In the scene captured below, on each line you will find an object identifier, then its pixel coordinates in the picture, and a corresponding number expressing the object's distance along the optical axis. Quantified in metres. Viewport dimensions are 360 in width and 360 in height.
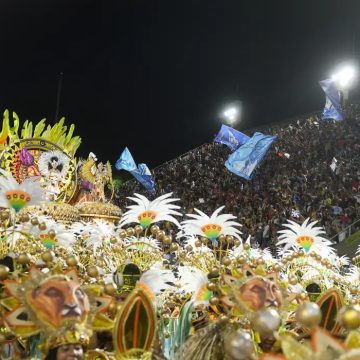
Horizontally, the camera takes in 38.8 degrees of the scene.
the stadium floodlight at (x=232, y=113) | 21.03
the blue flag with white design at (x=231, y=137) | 13.09
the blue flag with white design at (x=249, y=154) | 10.85
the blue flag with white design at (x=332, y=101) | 12.47
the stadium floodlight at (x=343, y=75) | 13.27
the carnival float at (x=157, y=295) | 1.90
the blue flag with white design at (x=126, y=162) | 12.52
